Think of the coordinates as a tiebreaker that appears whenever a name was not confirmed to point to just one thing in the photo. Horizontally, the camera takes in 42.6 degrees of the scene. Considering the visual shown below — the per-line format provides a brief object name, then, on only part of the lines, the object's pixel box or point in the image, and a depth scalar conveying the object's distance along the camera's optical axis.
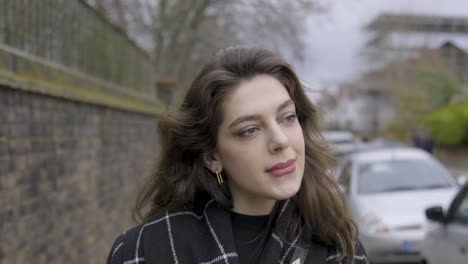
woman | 2.12
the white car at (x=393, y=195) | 6.99
